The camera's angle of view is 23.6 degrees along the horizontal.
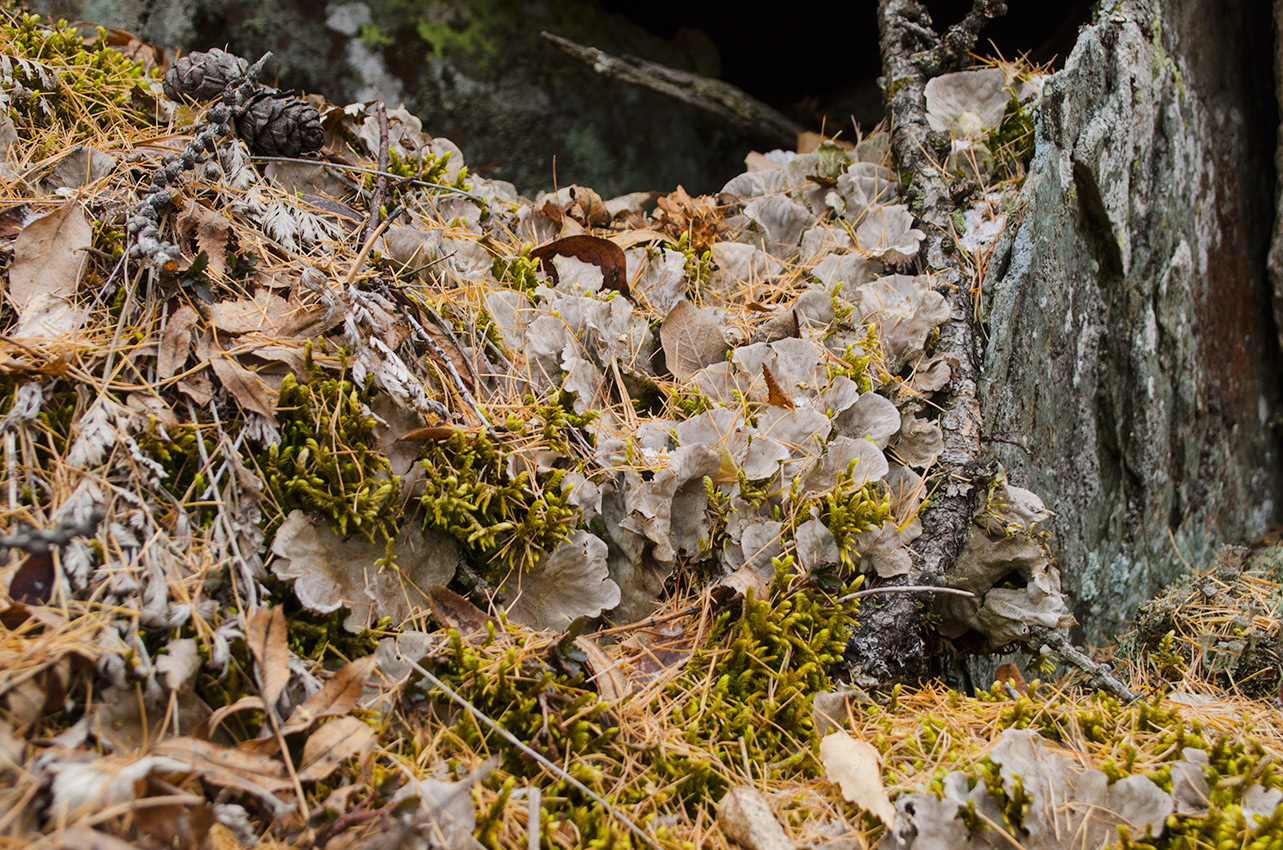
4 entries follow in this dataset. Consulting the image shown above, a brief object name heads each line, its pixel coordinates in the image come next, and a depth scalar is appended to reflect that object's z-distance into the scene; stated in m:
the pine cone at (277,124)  1.03
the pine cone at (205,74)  1.04
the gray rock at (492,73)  1.21
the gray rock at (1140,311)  1.08
